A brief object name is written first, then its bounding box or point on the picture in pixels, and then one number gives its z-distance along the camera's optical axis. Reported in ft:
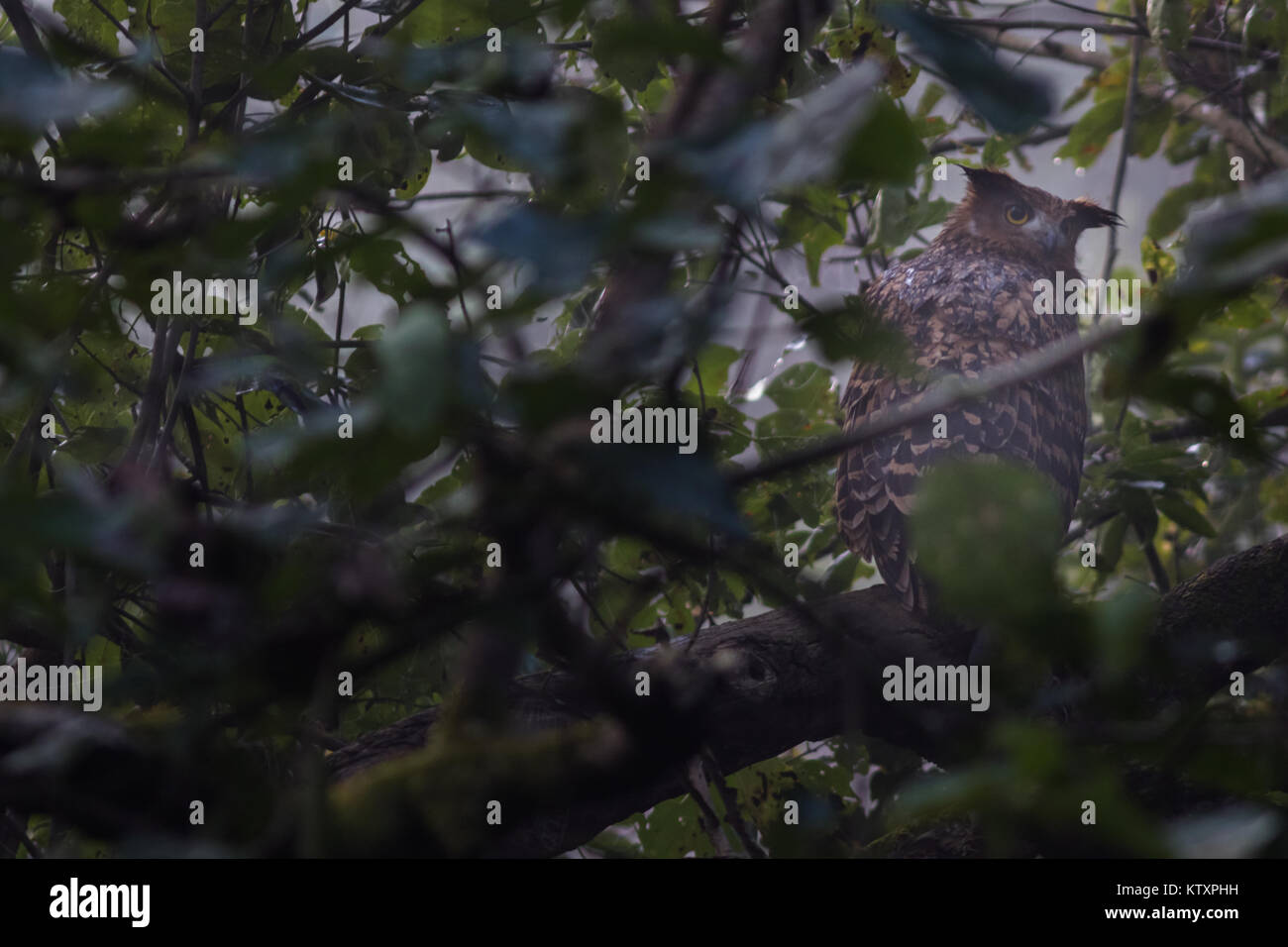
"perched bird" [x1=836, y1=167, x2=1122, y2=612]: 7.22
